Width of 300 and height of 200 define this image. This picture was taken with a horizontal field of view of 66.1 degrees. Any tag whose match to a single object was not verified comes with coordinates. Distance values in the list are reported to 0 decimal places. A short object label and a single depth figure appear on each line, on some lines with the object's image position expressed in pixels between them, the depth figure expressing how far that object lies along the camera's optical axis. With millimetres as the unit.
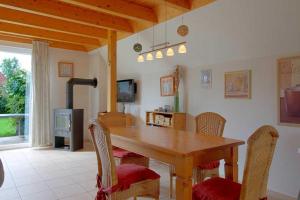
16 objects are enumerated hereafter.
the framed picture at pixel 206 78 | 3671
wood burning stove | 5066
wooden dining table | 1677
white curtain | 5195
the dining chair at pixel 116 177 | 1870
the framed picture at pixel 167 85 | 4267
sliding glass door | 5145
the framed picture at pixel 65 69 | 5727
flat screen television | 5273
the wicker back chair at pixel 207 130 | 2488
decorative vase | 4055
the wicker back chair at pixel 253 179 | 1491
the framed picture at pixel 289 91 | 2645
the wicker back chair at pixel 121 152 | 2754
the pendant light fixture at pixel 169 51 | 2637
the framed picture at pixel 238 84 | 3164
